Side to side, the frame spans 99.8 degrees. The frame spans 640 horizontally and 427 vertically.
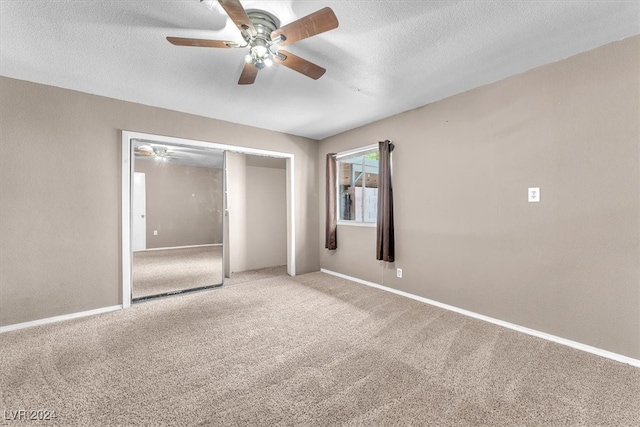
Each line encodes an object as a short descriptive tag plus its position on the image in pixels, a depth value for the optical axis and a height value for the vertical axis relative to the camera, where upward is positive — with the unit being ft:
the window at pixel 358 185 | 13.55 +1.54
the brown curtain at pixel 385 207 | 11.53 +0.30
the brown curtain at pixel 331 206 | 14.58 +0.45
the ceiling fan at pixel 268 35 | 4.87 +3.66
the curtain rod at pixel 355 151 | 12.76 +3.18
